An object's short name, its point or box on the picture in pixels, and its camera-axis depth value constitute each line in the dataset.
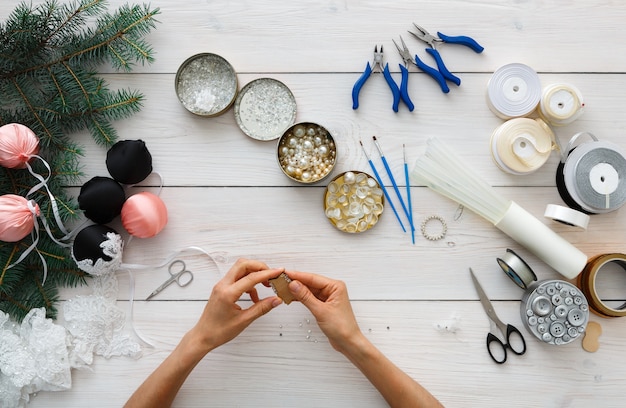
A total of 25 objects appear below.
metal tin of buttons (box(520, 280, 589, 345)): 1.19
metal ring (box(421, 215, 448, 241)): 1.27
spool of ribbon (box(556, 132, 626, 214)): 1.20
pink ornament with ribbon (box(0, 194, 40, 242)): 1.11
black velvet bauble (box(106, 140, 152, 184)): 1.19
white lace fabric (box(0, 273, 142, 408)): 1.20
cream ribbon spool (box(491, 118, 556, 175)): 1.22
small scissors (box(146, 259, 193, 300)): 1.27
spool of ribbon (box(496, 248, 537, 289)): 1.20
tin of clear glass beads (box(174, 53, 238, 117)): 1.25
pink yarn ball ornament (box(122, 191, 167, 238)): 1.18
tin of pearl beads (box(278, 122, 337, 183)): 1.24
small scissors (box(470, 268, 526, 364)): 1.25
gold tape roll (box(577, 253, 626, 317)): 1.21
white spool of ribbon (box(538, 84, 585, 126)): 1.22
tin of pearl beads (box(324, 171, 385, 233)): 1.25
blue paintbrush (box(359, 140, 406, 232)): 1.26
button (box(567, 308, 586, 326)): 1.18
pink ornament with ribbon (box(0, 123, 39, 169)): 1.13
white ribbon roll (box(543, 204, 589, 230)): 1.19
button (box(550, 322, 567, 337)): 1.19
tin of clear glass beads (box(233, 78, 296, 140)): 1.26
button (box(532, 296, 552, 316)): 1.19
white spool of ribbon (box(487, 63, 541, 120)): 1.24
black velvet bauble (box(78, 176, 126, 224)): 1.17
